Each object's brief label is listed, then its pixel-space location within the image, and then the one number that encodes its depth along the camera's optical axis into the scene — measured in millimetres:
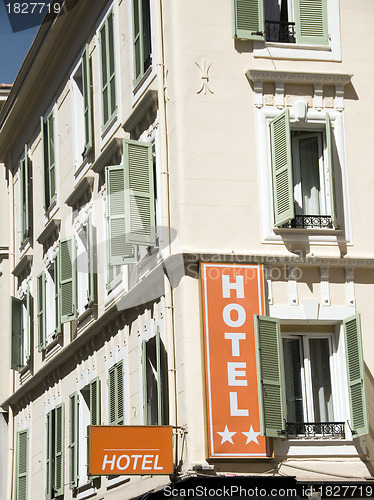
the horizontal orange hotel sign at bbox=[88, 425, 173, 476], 17953
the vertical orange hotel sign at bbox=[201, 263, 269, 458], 18125
